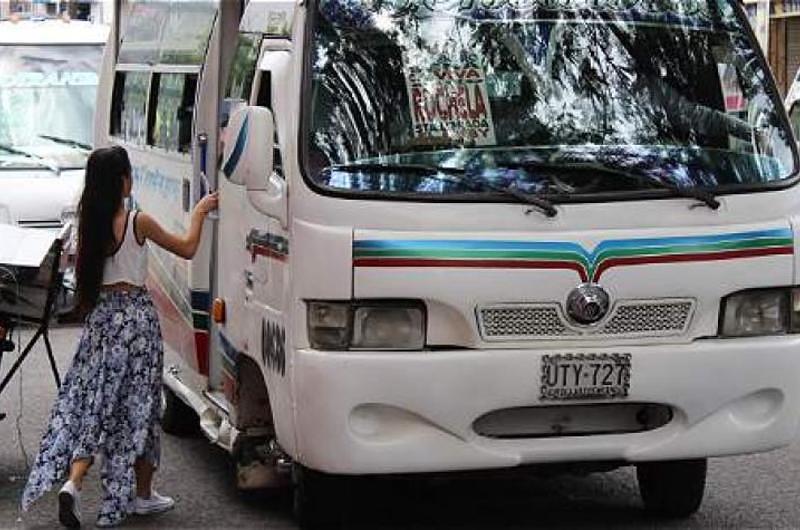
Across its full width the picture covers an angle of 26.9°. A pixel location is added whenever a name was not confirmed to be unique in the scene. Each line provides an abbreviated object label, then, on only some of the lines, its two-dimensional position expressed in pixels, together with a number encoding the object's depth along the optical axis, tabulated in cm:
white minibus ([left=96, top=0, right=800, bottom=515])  607
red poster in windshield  634
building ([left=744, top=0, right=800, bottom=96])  2822
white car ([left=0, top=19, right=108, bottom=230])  1575
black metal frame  785
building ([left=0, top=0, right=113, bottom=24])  3334
